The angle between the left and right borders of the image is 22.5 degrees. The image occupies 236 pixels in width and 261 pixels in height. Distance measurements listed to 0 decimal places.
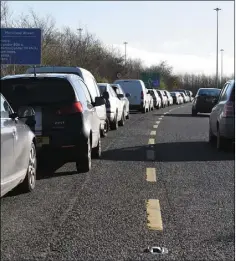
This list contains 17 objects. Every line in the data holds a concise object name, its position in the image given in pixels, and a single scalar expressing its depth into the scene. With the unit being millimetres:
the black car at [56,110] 8828
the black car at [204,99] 28527
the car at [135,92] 32844
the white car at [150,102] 36688
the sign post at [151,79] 87938
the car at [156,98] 42469
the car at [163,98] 47747
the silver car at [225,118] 12227
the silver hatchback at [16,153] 5961
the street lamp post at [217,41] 75662
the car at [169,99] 54781
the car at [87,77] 13514
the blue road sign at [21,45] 29750
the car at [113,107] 17373
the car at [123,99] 21578
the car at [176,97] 65062
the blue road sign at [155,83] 90125
